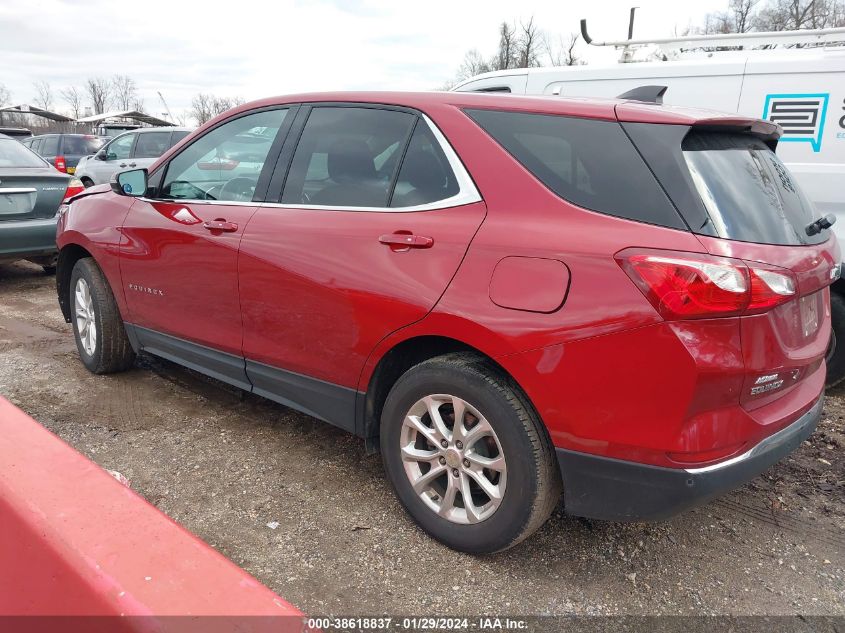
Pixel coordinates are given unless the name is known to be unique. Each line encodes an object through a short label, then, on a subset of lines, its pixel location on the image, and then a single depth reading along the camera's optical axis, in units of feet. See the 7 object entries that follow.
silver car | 40.73
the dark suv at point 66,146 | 51.60
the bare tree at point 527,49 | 170.30
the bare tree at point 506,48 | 172.71
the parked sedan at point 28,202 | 21.24
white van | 13.76
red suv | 6.53
